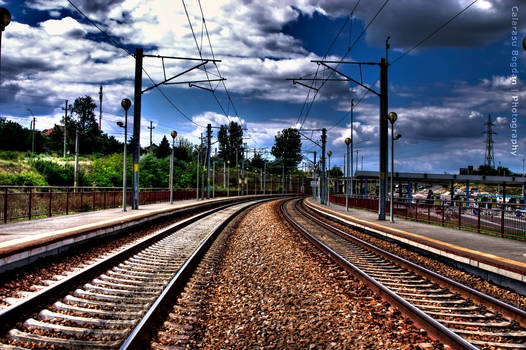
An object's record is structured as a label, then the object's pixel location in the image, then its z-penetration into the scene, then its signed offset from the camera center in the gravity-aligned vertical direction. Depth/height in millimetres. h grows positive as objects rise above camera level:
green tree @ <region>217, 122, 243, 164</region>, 125562 +12080
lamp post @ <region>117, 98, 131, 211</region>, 20953 +3289
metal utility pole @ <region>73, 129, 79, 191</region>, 36150 +190
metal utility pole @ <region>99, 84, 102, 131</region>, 69719 +13001
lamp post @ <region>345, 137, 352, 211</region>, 28156 +2963
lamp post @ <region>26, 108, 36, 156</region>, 66675 +5770
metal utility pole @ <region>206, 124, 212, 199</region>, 43628 +4708
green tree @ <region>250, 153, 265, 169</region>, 121438 +6217
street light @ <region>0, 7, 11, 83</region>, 8707 +3511
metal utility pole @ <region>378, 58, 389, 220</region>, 19812 +2495
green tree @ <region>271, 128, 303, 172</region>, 134875 +11397
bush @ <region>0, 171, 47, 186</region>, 29325 -62
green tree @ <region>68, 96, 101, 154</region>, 78438 +11571
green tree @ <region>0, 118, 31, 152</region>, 66844 +7036
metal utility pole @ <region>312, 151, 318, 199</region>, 55659 -477
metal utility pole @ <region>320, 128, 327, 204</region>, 42259 +3366
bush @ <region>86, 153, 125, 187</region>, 36938 +433
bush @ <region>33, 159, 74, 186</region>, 37938 +466
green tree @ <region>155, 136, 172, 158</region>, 82188 +6640
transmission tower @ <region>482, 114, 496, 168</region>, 78175 +8989
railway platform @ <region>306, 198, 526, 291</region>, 7895 -1710
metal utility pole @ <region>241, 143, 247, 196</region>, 63975 -188
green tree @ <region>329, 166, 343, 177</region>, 158650 +4163
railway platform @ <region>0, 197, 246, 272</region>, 8034 -1529
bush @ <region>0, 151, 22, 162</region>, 47269 +2723
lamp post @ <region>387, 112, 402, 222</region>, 18469 +2880
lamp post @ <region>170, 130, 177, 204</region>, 29938 +3473
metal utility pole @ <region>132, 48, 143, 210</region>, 22438 +3429
